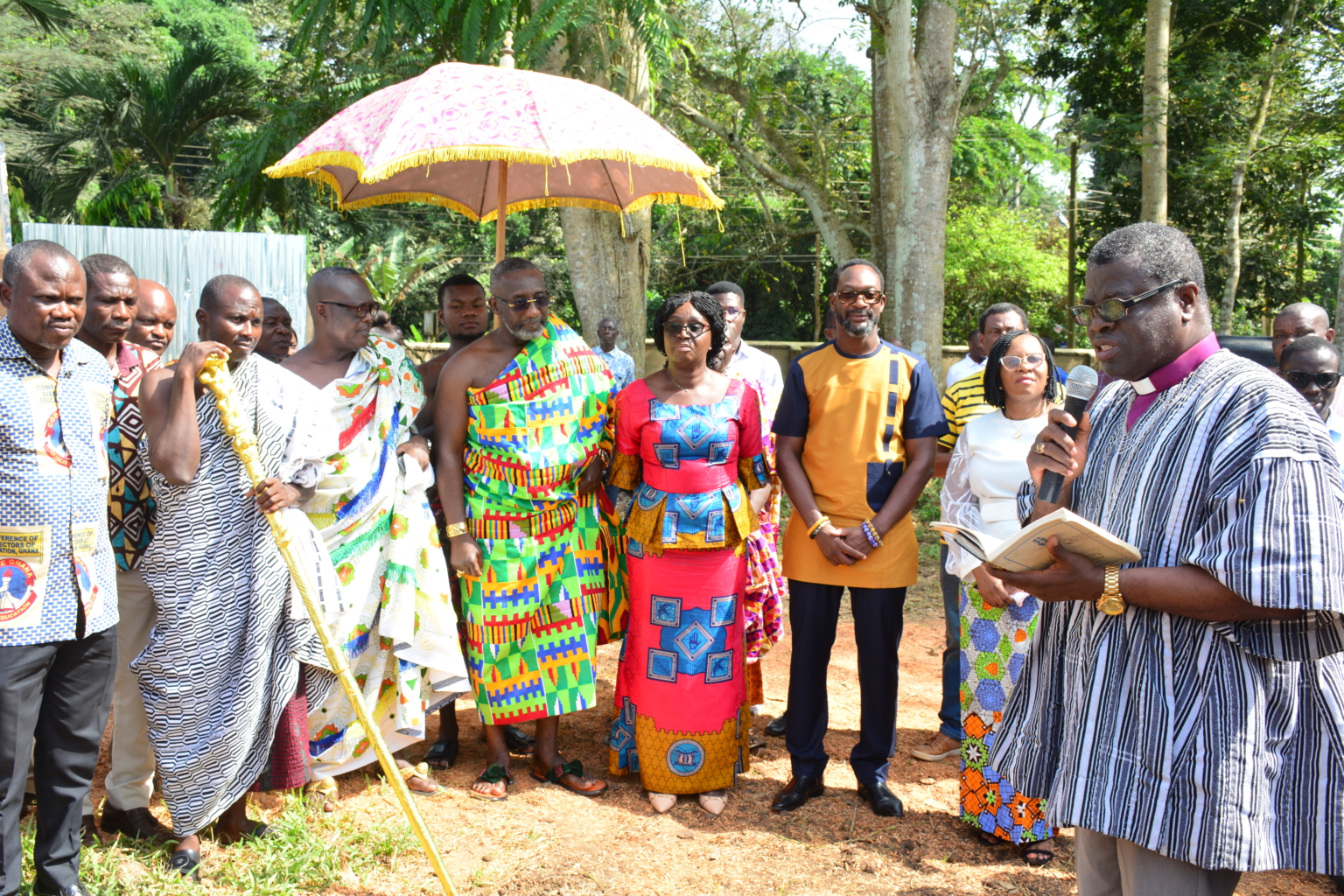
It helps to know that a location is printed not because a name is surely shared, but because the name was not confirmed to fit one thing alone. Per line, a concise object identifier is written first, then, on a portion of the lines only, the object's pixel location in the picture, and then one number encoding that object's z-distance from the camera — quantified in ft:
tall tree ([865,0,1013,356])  33.12
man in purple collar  6.28
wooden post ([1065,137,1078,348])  53.52
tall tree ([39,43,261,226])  51.93
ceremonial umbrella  12.13
